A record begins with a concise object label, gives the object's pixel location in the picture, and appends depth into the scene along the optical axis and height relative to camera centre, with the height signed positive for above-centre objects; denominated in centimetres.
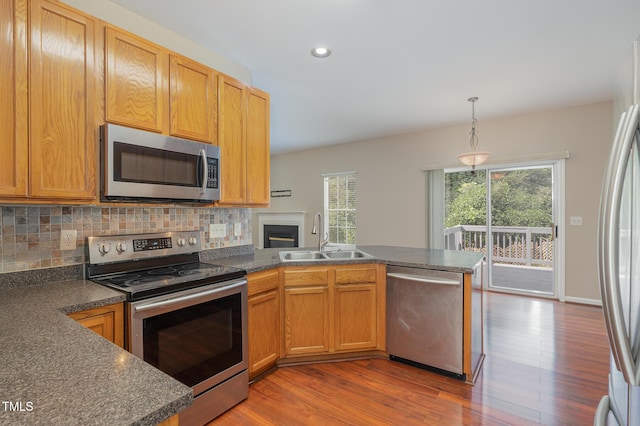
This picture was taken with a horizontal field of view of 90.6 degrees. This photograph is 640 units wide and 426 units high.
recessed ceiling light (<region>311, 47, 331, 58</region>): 265 +137
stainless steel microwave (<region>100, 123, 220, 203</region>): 175 +28
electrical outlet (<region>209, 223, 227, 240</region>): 266 -15
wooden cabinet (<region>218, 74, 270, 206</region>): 242 +56
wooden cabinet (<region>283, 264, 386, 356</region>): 251 -79
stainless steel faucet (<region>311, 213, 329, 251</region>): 300 -27
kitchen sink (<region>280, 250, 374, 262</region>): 295 -40
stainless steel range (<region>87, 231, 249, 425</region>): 159 -55
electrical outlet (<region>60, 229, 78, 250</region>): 184 -15
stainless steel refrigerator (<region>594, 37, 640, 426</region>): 80 -10
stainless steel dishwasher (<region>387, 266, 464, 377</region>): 231 -81
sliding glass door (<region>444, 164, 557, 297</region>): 457 -17
